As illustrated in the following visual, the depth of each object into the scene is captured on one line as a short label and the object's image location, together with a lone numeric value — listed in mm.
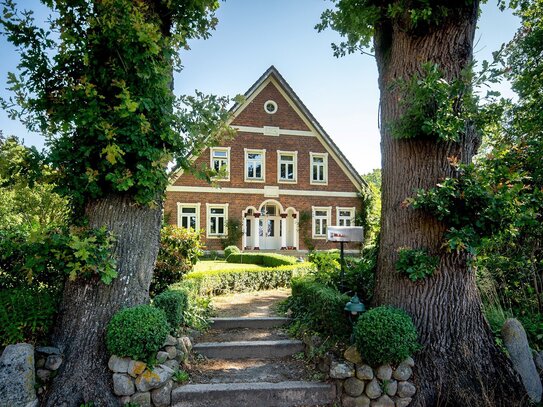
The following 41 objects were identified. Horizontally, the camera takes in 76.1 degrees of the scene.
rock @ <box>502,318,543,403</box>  3779
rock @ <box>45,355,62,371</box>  3623
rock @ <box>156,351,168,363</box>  3820
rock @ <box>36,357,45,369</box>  3615
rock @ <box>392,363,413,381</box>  3672
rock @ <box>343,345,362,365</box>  3789
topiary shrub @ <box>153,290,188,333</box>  4395
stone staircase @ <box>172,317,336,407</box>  3803
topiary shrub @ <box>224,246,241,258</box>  18219
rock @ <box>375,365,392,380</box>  3682
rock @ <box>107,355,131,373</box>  3645
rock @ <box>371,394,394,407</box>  3645
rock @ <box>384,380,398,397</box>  3662
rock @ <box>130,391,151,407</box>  3605
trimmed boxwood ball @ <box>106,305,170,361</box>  3576
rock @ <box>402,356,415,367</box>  3711
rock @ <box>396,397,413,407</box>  3643
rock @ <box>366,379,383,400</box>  3668
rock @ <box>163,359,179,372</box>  3971
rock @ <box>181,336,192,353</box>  4497
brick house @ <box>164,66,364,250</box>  19641
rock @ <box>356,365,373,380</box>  3707
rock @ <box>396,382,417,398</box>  3650
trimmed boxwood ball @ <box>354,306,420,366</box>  3543
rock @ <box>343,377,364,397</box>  3715
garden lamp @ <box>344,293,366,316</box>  4207
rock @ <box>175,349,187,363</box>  4203
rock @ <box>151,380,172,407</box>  3658
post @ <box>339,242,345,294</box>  5363
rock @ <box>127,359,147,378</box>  3645
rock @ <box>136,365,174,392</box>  3625
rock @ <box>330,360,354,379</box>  3760
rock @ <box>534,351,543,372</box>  3982
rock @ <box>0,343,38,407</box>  3244
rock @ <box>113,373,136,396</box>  3604
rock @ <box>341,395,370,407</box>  3678
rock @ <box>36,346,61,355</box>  3627
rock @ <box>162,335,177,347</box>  3994
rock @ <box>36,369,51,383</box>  3594
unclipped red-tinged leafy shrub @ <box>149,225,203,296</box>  6311
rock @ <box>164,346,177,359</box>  4020
